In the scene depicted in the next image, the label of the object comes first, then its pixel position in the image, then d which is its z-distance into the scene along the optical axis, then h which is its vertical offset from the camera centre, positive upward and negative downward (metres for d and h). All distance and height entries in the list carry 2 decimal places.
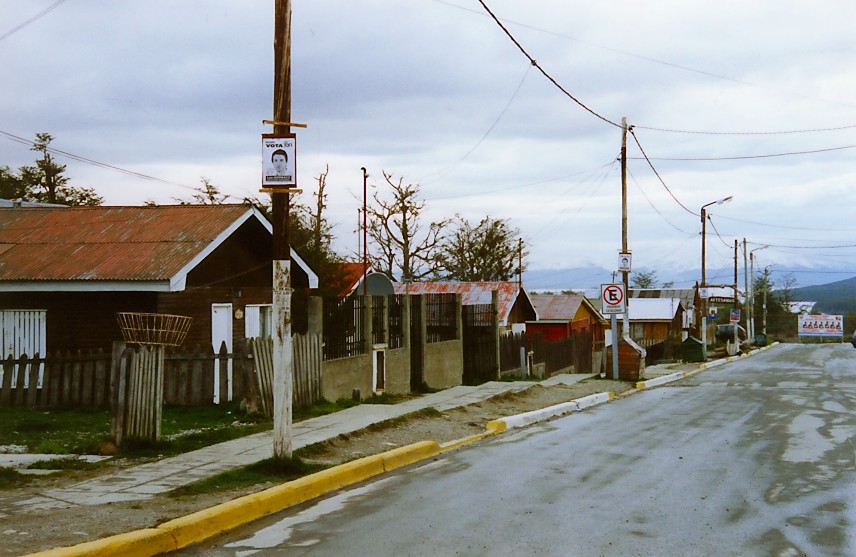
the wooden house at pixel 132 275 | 17.59 +0.68
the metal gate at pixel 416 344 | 21.47 -0.85
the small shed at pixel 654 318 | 78.56 -0.83
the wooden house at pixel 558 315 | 55.72 -0.43
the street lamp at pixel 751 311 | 79.03 -0.32
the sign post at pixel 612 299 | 25.58 +0.27
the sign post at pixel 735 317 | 63.25 -0.62
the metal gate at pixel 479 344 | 25.50 -1.04
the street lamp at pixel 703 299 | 50.47 +0.54
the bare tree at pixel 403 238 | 66.56 +5.30
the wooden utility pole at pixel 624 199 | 28.06 +3.45
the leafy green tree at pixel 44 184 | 61.91 +8.77
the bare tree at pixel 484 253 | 73.50 +4.62
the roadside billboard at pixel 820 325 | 100.62 -1.93
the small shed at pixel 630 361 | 27.00 -1.58
